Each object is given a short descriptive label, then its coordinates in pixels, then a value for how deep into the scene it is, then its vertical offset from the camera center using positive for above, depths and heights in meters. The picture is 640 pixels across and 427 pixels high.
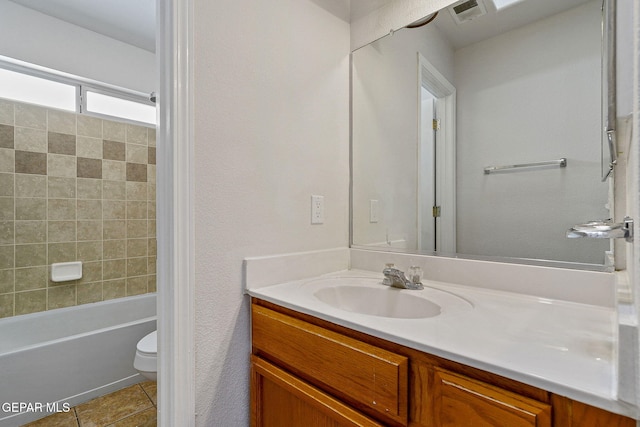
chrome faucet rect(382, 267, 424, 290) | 1.03 -0.24
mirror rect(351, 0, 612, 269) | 0.89 +0.28
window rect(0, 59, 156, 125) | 1.94 +0.86
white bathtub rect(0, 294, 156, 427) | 1.58 -0.84
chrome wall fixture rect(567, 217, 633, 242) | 0.48 -0.03
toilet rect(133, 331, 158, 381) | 1.54 -0.76
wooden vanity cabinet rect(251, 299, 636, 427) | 0.47 -0.35
